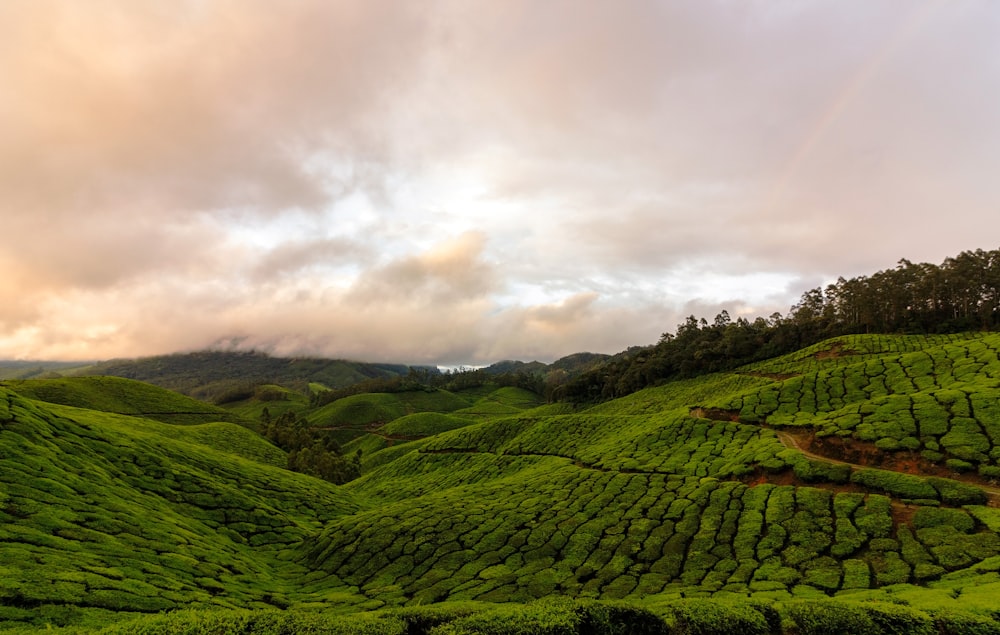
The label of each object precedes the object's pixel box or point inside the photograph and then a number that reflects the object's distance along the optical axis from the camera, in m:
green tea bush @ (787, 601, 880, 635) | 14.47
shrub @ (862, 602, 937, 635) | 14.20
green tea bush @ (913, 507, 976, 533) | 24.02
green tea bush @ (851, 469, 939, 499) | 28.05
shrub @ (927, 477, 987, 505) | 26.19
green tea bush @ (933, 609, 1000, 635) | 14.06
